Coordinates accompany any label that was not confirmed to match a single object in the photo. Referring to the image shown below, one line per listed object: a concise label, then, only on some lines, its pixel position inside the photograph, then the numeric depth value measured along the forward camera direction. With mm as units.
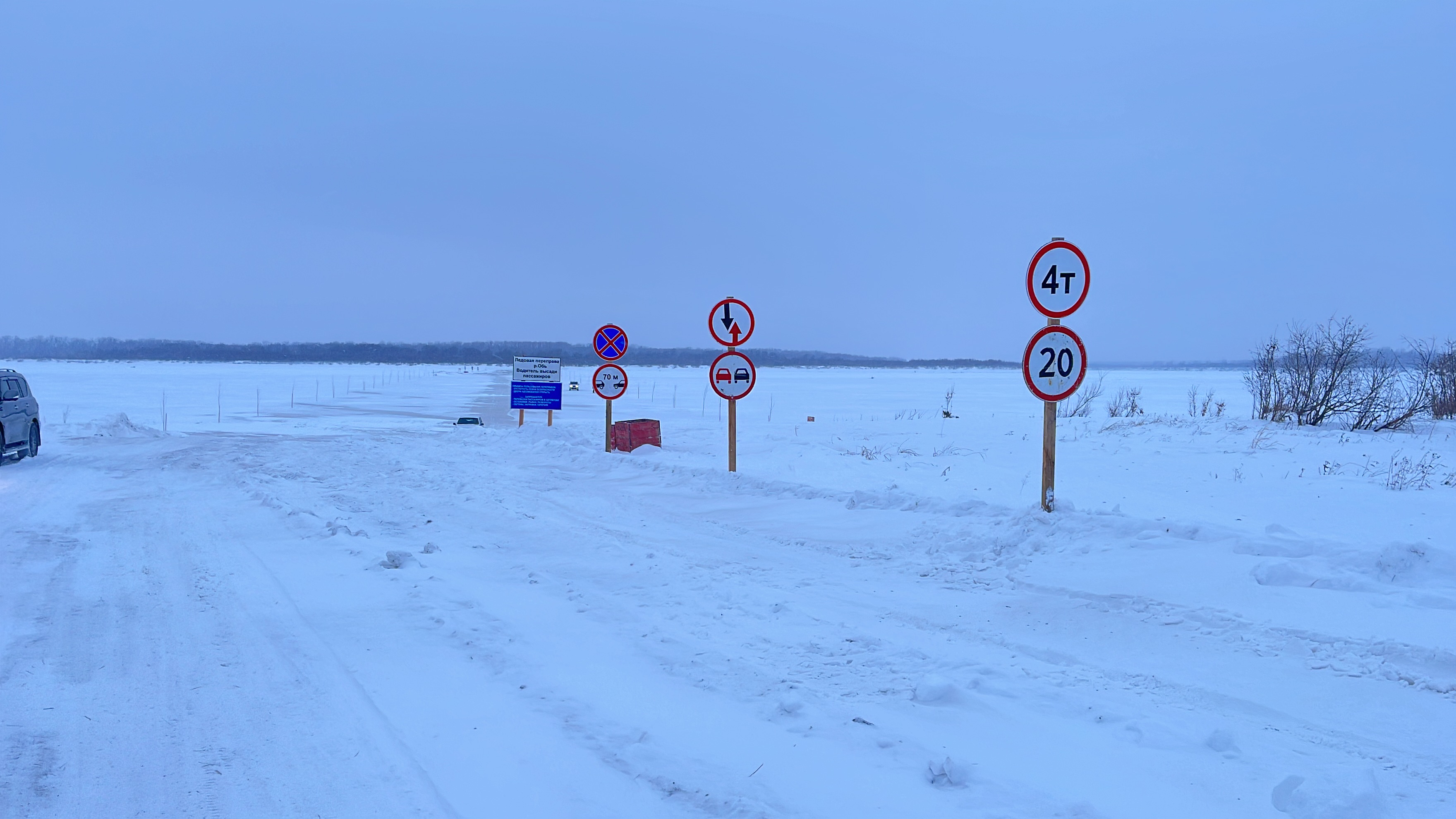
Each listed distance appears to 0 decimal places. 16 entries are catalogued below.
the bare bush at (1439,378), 20797
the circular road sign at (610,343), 16469
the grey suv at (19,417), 15125
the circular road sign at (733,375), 12711
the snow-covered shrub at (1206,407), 22505
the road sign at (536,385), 20016
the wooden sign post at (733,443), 12425
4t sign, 8047
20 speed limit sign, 7949
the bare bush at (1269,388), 20641
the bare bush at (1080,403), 26438
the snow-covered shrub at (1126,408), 24531
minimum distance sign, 16000
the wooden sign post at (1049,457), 8195
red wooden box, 15891
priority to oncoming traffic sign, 12836
